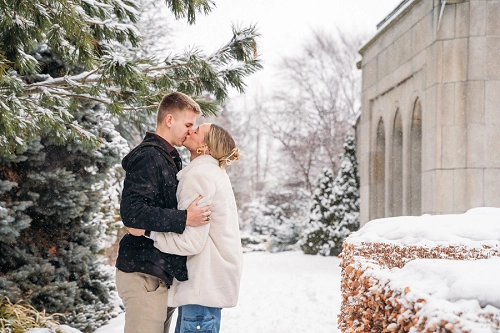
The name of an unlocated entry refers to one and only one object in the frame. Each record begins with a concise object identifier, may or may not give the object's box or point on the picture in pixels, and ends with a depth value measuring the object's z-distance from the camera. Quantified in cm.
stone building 914
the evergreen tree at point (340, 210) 1580
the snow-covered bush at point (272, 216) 2255
